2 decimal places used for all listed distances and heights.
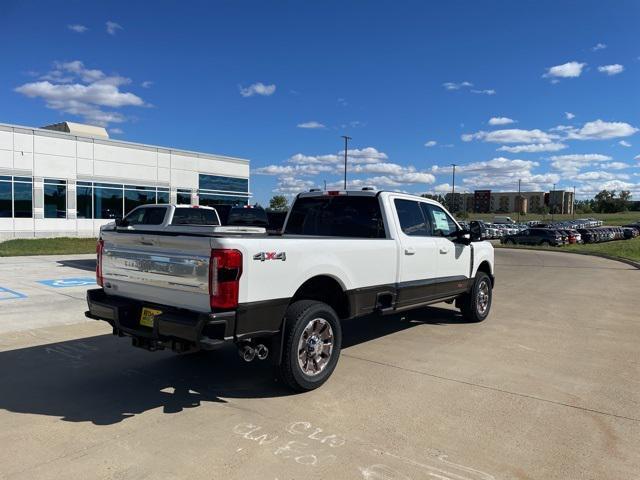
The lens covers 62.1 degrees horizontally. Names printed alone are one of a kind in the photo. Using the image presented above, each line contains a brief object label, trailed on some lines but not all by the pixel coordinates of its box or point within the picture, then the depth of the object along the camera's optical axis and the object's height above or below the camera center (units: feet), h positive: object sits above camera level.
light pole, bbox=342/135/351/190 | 164.06 +16.12
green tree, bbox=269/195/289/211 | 287.57 +6.51
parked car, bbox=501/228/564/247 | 129.80 -4.87
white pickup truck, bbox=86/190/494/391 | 14.10 -2.13
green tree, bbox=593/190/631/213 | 518.78 +18.05
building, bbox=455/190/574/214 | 457.43 +14.58
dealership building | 89.51 +5.96
